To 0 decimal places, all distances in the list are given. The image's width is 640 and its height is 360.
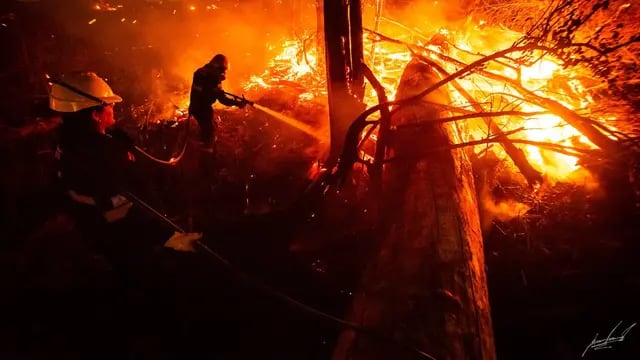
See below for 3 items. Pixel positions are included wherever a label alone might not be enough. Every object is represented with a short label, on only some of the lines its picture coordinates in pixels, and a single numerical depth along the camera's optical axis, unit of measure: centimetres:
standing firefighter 555
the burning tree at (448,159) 226
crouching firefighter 331
